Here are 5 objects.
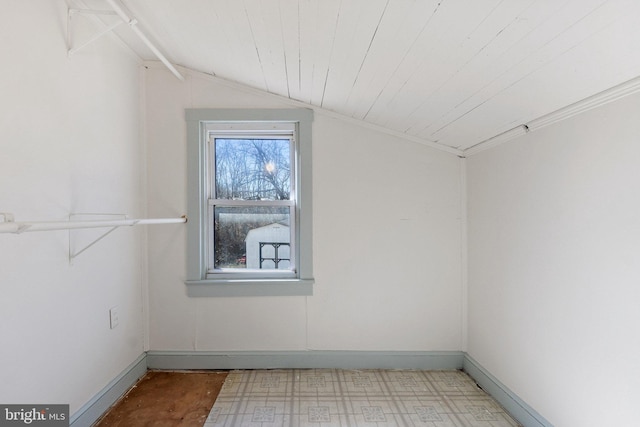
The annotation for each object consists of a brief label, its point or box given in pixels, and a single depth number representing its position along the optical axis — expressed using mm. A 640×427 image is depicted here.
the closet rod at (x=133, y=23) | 1306
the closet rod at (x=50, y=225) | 825
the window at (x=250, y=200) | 2215
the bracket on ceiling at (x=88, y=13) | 1453
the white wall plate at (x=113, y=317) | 1759
